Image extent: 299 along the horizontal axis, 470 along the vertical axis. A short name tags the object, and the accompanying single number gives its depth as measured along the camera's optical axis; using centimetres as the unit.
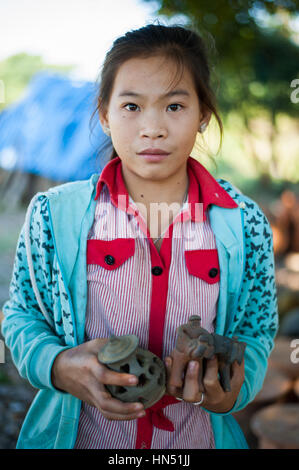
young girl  142
